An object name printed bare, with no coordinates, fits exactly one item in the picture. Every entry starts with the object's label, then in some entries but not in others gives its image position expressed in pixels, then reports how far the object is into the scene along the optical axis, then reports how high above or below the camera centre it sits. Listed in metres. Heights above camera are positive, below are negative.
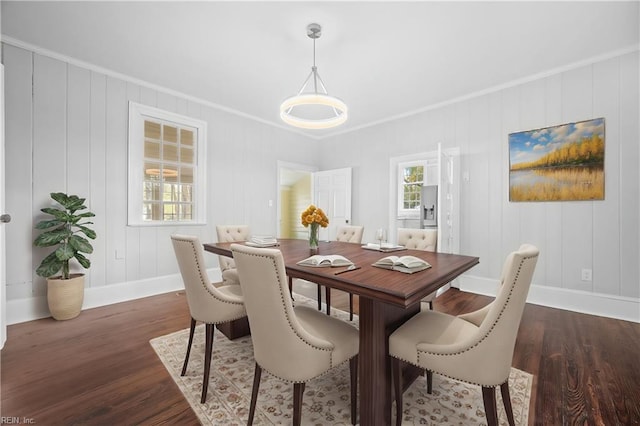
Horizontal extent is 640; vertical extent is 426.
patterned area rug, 1.50 -1.13
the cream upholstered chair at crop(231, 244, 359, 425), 1.18 -0.55
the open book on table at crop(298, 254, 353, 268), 1.61 -0.29
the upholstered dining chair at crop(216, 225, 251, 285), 2.60 -0.31
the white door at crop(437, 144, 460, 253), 3.83 +0.17
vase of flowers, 2.36 -0.07
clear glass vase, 2.39 -0.20
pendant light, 2.40 +0.99
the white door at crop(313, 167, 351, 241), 5.50 +0.36
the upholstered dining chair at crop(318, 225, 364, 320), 3.25 -0.26
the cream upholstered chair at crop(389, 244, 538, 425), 1.13 -0.60
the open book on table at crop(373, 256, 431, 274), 1.51 -0.30
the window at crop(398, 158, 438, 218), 4.48 +0.54
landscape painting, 3.09 +0.61
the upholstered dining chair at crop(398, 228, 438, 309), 2.60 -0.26
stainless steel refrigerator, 4.14 +0.09
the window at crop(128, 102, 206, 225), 3.61 +0.64
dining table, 1.18 -0.44
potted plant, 2.75 -0.44
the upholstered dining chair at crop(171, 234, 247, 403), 1.66 -0.53
